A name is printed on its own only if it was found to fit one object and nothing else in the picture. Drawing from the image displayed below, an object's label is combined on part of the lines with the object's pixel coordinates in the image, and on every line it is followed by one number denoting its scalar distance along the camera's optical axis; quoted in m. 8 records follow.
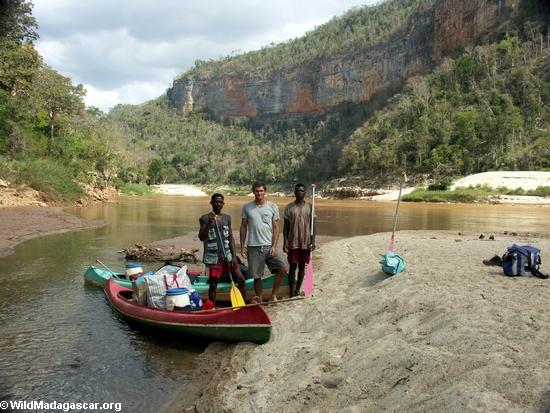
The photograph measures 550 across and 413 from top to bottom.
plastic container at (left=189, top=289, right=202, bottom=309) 7.07
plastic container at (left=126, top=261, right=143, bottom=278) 9.71
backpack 7.03
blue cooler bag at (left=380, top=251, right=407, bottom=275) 7.96
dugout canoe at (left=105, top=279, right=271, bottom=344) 5.96
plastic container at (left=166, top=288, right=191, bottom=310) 6.81
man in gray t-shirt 6.98
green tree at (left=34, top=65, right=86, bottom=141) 36.47
